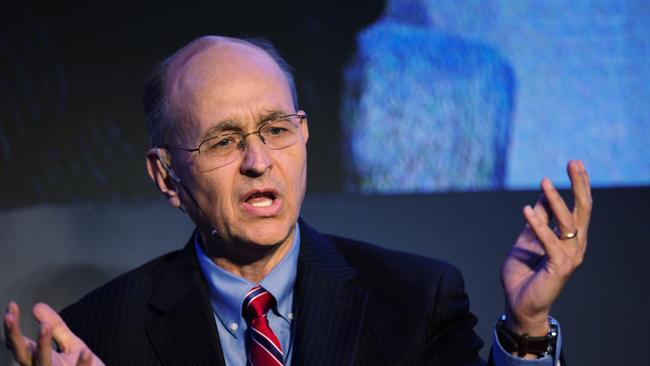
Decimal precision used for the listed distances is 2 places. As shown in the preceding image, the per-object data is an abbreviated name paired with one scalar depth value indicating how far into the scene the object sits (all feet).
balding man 13.67
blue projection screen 14.37
